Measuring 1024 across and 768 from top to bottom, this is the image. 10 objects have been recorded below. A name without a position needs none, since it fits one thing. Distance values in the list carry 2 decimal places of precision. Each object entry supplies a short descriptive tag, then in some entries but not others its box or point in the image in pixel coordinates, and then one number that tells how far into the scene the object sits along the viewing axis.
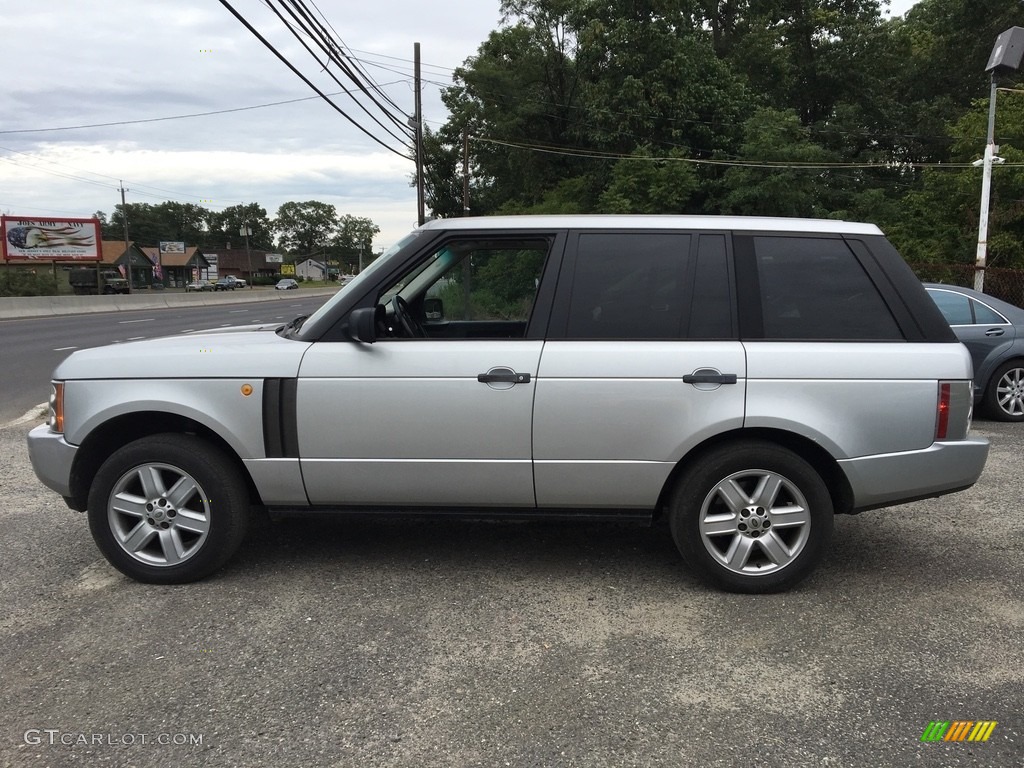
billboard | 46.84
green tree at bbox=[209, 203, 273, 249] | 138.38
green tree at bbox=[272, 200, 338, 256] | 149.12
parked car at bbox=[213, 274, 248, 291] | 76.04
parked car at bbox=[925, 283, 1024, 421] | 7.80
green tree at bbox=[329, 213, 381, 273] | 152.50
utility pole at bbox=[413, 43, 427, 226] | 23.62
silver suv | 3.50
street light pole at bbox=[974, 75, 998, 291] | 15.41
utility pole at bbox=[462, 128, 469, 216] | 30.58
